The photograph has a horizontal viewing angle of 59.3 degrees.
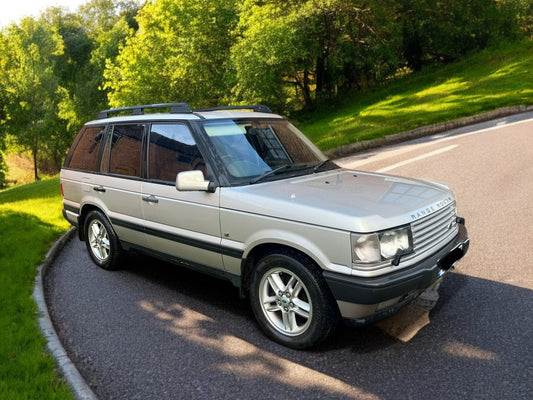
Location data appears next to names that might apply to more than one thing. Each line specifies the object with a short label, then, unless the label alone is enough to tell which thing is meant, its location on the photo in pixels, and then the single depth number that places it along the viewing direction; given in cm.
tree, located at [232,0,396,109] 2383
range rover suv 344
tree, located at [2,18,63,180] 4459
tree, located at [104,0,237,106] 2795
